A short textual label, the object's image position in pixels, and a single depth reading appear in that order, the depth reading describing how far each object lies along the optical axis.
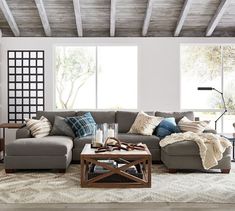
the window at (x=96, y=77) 7.91
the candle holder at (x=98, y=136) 4.90
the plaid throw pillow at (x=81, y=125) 6.05
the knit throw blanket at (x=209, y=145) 5.09
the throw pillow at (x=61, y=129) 6.08
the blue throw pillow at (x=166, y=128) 6.06
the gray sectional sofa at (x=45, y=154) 5.17
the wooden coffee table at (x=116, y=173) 4.40
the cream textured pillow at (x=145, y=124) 6.15
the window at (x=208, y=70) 7.89
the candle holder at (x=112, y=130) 5.10
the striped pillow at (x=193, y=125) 5.98
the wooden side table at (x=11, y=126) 6.20
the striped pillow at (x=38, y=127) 5.87
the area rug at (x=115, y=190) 3.90
